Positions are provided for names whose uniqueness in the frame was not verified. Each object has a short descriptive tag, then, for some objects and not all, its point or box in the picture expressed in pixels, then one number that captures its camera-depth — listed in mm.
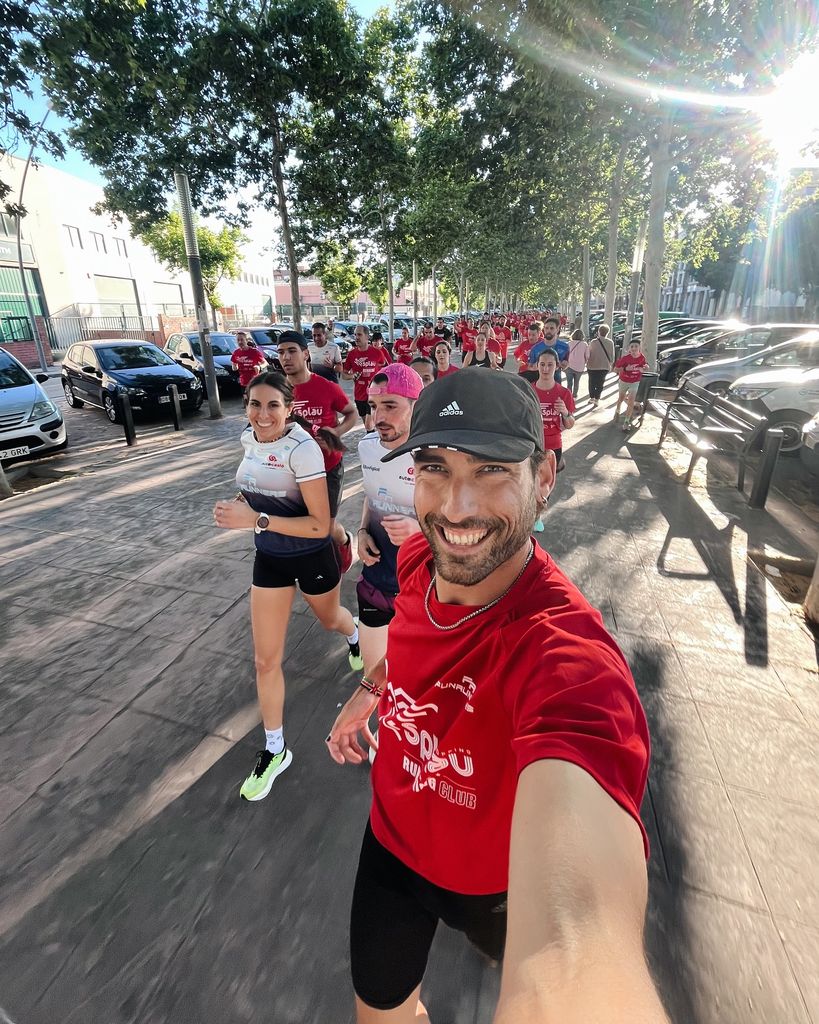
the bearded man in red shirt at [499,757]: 835
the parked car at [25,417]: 8227
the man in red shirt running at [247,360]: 9969
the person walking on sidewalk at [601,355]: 11250
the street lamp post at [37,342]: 24189
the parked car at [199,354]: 15141
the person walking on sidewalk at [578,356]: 11727
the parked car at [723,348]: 13125
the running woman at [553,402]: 5590
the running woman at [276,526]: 2637
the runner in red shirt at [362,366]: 8828
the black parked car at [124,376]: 11578
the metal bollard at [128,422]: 9703
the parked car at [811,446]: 6750
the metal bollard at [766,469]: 6199
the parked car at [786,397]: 7914
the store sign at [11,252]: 28594
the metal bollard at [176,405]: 11266
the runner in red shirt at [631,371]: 10516
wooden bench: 6523
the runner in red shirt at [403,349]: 12211
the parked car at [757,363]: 9961
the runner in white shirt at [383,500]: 2826
